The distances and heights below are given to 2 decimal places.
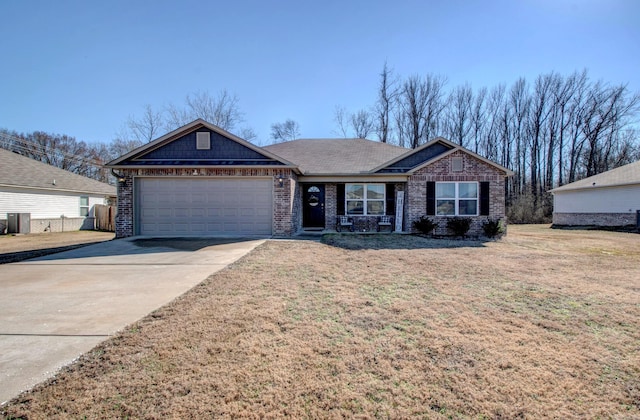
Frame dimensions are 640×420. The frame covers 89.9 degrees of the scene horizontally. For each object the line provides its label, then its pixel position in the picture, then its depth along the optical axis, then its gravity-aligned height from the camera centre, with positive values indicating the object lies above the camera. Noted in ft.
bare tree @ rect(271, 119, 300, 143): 115.34 +28.19
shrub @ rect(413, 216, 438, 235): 43.52 -2.24
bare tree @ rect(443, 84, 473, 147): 109.91 +31.46
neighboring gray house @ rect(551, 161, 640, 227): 63.21 +1.72
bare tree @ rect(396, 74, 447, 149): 106.52 +32.72
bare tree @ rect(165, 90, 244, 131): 96.02 +28.43
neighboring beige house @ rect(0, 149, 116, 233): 54.65 +2.88
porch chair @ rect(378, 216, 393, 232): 46.35 -1.80
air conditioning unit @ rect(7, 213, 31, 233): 53.21 -2.18
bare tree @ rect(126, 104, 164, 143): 97.71 +25.53
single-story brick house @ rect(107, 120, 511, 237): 39.78 +2.82
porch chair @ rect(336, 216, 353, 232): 46.37 -2.06
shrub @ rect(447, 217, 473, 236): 42.91 -2.23
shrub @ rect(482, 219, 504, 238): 42.45 -2.62
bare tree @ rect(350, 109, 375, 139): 105.19 +27.60
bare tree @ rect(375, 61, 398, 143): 105.19 +32.86
